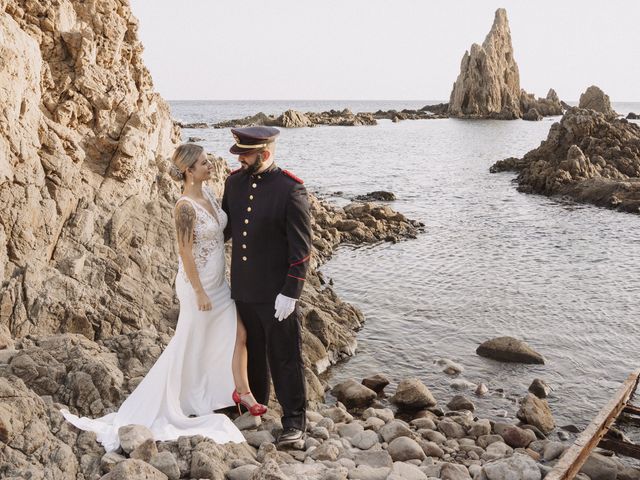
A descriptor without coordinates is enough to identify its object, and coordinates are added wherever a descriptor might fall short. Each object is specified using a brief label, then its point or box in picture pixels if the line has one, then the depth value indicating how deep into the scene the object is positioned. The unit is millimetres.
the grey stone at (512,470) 6160
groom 5500
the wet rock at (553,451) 7875
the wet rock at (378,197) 30219
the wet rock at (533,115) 118875
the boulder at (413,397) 9492
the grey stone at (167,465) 4789
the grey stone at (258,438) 5711
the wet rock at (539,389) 10266
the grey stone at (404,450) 6781
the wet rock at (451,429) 8352
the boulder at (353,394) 9516
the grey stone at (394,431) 7285
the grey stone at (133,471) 4441
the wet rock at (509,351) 11500
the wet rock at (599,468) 7055
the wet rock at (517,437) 8234
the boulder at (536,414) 9055
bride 5449
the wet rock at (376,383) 10203
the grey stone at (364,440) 6766
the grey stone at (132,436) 4957
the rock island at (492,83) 117938
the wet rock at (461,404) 9633
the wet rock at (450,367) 11039
